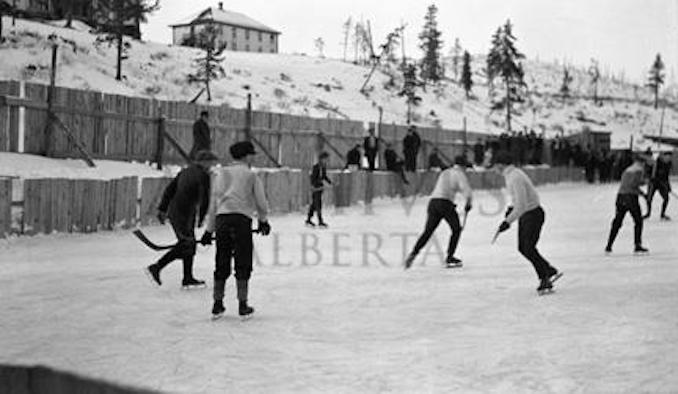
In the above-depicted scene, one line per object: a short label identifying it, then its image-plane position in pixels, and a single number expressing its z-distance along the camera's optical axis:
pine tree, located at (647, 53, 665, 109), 105.31
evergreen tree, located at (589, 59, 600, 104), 98.94
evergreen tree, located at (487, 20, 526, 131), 61.53
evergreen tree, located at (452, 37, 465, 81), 104.97
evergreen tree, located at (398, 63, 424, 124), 56.78
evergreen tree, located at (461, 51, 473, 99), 78.75
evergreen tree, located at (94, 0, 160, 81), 37.39
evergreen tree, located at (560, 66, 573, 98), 96.68
